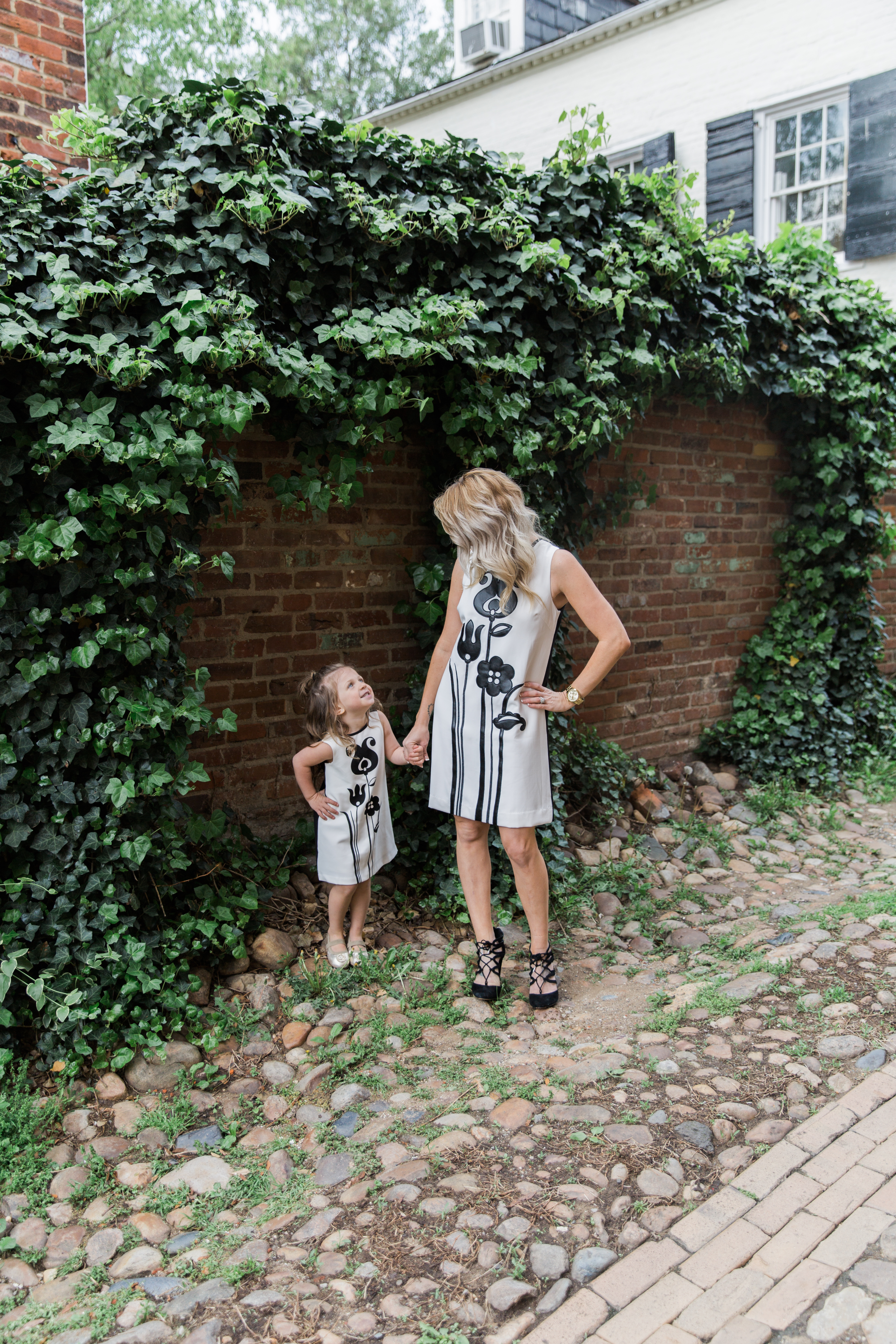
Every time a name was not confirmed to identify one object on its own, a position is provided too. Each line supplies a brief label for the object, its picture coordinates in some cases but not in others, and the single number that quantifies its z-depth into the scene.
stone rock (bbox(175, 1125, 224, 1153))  2.73
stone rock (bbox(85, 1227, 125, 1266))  2.35
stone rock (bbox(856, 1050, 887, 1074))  2.92
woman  3.11
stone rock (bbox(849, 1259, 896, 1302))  2.04
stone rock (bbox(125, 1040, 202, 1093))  2.95
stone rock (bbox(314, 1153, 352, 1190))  2.54
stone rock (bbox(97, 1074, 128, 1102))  2.88
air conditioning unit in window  12.23
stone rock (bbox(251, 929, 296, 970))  3.51
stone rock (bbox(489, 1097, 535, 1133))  2.68
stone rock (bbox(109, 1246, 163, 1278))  2.29
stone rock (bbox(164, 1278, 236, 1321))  2.12
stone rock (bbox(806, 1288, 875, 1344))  1.95
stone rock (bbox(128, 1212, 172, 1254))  2.40
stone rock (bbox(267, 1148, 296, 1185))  2.59
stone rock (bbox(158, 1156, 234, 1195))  2.57
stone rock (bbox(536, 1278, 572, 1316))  2.06
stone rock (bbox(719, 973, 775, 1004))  3.38
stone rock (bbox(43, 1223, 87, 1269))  2.36
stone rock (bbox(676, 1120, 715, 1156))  2.58
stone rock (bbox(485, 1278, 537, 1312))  2.05
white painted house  9.18
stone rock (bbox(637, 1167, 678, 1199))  2.39
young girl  3.48
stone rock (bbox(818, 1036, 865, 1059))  2.99
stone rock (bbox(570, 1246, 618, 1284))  2.15
